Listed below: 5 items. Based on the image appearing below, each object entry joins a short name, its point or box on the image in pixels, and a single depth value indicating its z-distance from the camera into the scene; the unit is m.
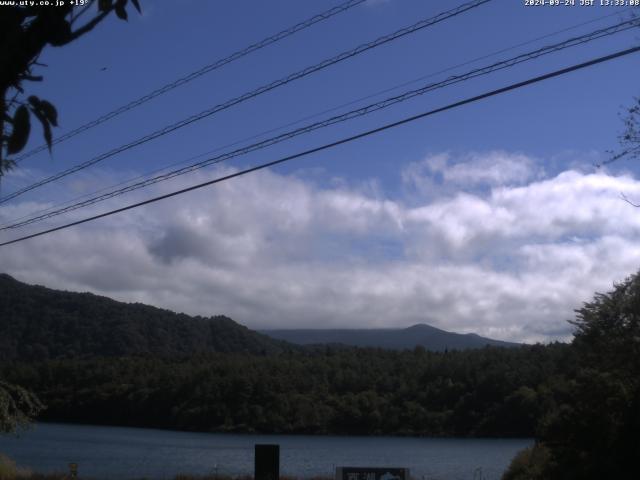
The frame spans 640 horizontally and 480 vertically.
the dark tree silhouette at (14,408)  28.31
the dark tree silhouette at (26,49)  4.44
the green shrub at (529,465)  20.54
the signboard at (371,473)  18.58
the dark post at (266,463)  21.06
